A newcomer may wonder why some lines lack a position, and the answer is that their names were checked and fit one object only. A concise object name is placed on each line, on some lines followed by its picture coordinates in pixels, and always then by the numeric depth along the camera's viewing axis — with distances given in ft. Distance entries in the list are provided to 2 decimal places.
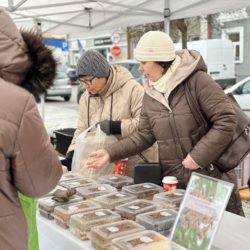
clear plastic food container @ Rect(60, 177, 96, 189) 6.50
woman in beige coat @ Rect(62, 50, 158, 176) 8.16
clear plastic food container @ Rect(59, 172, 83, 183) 6.98
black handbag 6.96
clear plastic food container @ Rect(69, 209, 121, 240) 4.93
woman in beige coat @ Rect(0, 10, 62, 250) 3.51
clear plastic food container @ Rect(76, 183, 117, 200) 6.05
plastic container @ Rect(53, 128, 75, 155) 13.08
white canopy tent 14.88
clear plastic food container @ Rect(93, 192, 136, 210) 5.60
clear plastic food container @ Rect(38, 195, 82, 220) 5.67
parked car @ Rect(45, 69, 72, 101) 50.03
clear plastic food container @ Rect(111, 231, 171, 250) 4.29
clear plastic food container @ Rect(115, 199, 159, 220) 5.23
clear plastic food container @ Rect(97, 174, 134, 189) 6.71
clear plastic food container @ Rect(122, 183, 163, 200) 6.05
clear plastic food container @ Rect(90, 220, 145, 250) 4.55
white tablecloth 4.72
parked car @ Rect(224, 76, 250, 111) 30.45
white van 43.01
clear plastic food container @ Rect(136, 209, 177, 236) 4.85
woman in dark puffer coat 6.48
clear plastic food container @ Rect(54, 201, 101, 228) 5.29
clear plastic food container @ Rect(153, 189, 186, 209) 5.46
